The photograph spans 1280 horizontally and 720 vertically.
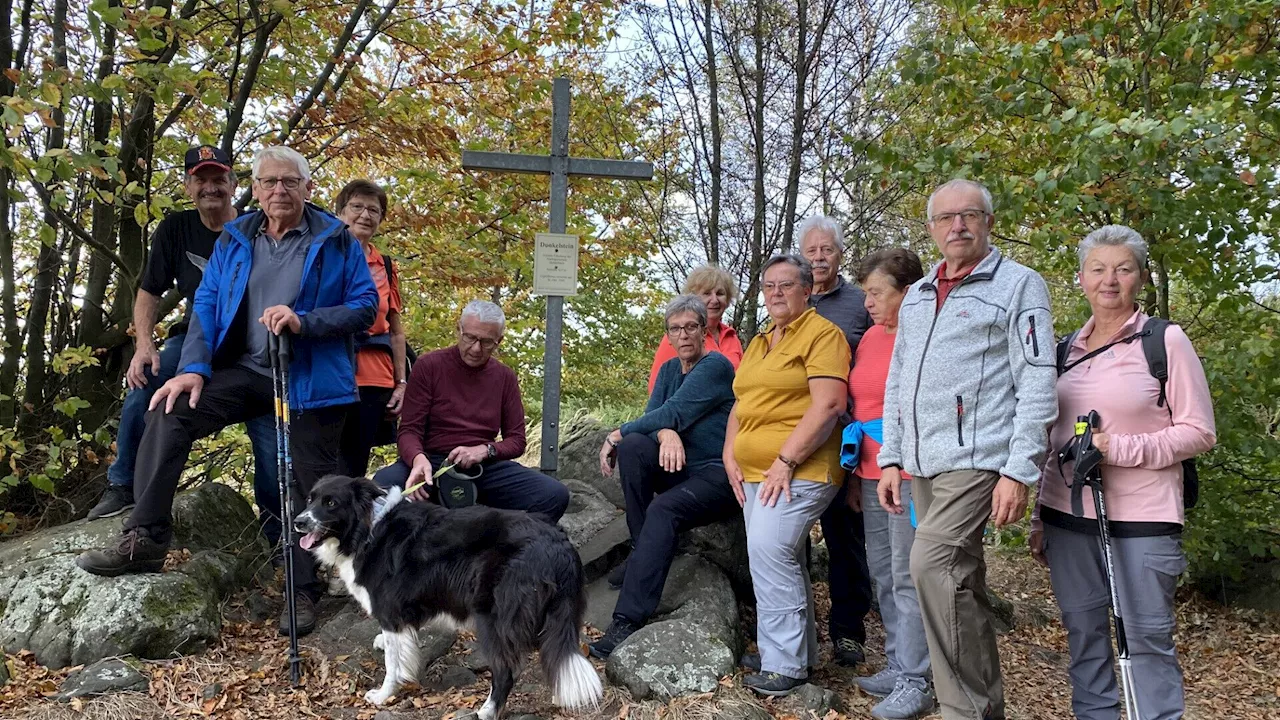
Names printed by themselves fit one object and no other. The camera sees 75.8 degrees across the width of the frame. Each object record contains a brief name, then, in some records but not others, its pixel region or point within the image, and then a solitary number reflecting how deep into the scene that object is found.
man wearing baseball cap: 4.43
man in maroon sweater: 4.54
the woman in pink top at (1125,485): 2.86
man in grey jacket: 2.87
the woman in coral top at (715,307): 4.97
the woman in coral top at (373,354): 4.61
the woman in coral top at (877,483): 3.58
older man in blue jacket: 3.86
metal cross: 5.30
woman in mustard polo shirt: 3.68
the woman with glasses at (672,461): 4.06
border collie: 3.38
